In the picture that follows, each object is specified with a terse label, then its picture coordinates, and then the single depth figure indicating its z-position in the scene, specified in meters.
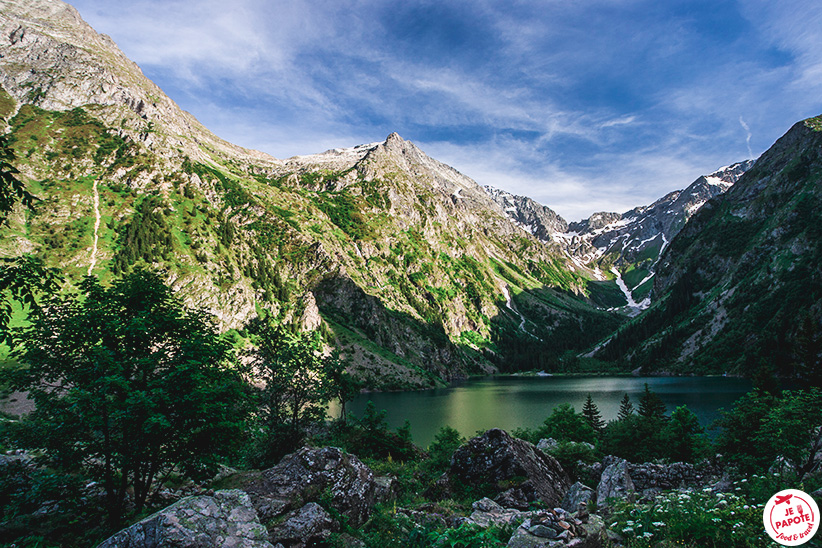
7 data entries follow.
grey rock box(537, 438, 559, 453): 39.02
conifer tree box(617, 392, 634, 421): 63.69
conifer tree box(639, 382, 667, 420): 53.96
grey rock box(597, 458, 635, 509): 20.50
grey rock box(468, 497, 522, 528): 13.11
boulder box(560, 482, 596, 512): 19.88
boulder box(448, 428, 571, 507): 20.64
